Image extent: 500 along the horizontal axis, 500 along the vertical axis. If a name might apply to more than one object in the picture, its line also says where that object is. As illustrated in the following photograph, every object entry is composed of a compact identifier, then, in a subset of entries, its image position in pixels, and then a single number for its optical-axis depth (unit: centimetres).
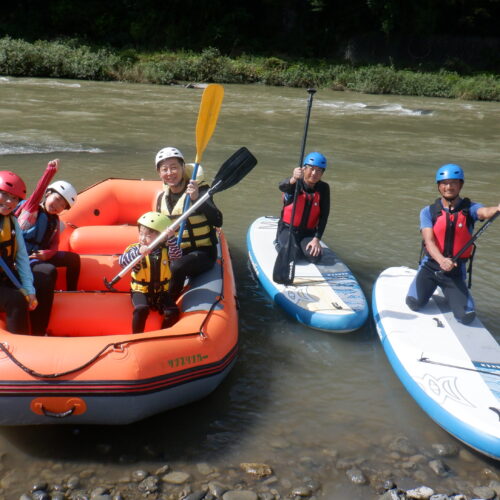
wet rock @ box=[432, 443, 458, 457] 291
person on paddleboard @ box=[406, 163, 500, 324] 365
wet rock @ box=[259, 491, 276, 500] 260
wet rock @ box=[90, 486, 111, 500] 252
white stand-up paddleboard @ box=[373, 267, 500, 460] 283
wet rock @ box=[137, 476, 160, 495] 259
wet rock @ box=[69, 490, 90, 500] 251
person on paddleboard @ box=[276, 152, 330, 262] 446
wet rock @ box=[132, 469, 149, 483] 265
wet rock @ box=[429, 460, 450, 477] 278
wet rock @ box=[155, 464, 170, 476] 270
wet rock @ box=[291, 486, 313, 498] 264
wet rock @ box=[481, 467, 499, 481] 276
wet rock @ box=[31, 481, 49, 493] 254
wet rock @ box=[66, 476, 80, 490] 258
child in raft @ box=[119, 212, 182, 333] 329
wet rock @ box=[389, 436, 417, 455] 294
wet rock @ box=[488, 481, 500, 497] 267
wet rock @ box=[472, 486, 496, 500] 263
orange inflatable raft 259
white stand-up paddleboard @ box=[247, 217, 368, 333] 393
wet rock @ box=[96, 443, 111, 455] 281
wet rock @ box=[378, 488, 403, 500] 261
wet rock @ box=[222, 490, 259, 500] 257
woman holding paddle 363
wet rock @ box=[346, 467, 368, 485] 272
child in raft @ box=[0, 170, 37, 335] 293
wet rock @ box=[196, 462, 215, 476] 273
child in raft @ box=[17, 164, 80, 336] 342
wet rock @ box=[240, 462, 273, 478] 274
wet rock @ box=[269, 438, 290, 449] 294
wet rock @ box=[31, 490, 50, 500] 249
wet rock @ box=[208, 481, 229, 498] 259
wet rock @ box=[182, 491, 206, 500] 256
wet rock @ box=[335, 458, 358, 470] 281
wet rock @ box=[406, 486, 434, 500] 261
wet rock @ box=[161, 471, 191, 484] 265
